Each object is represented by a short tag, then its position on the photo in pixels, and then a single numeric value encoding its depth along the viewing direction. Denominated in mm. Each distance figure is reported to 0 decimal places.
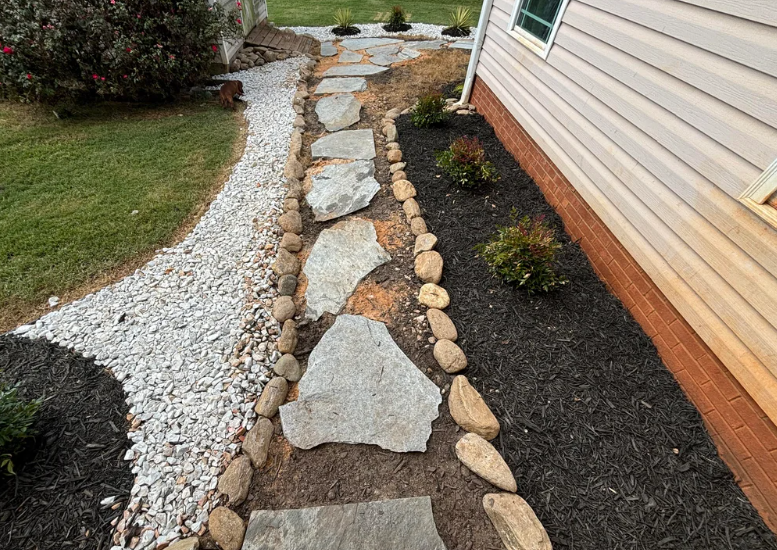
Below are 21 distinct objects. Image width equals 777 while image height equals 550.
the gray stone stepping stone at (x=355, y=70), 6324
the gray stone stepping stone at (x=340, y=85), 5738
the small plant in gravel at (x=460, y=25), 8375
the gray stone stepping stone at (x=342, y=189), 3391
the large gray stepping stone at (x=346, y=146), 4168
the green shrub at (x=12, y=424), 1530
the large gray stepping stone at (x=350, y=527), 1505
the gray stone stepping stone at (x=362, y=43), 7566
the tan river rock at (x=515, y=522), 1494
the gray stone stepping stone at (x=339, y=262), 2600
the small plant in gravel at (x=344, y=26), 8336
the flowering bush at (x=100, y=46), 4031
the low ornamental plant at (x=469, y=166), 3311
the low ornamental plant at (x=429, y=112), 4324
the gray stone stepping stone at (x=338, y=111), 4816
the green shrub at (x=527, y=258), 2375
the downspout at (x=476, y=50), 4418
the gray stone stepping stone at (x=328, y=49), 7250
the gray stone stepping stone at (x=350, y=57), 6893
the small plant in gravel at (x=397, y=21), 8406
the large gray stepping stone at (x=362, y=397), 1885
